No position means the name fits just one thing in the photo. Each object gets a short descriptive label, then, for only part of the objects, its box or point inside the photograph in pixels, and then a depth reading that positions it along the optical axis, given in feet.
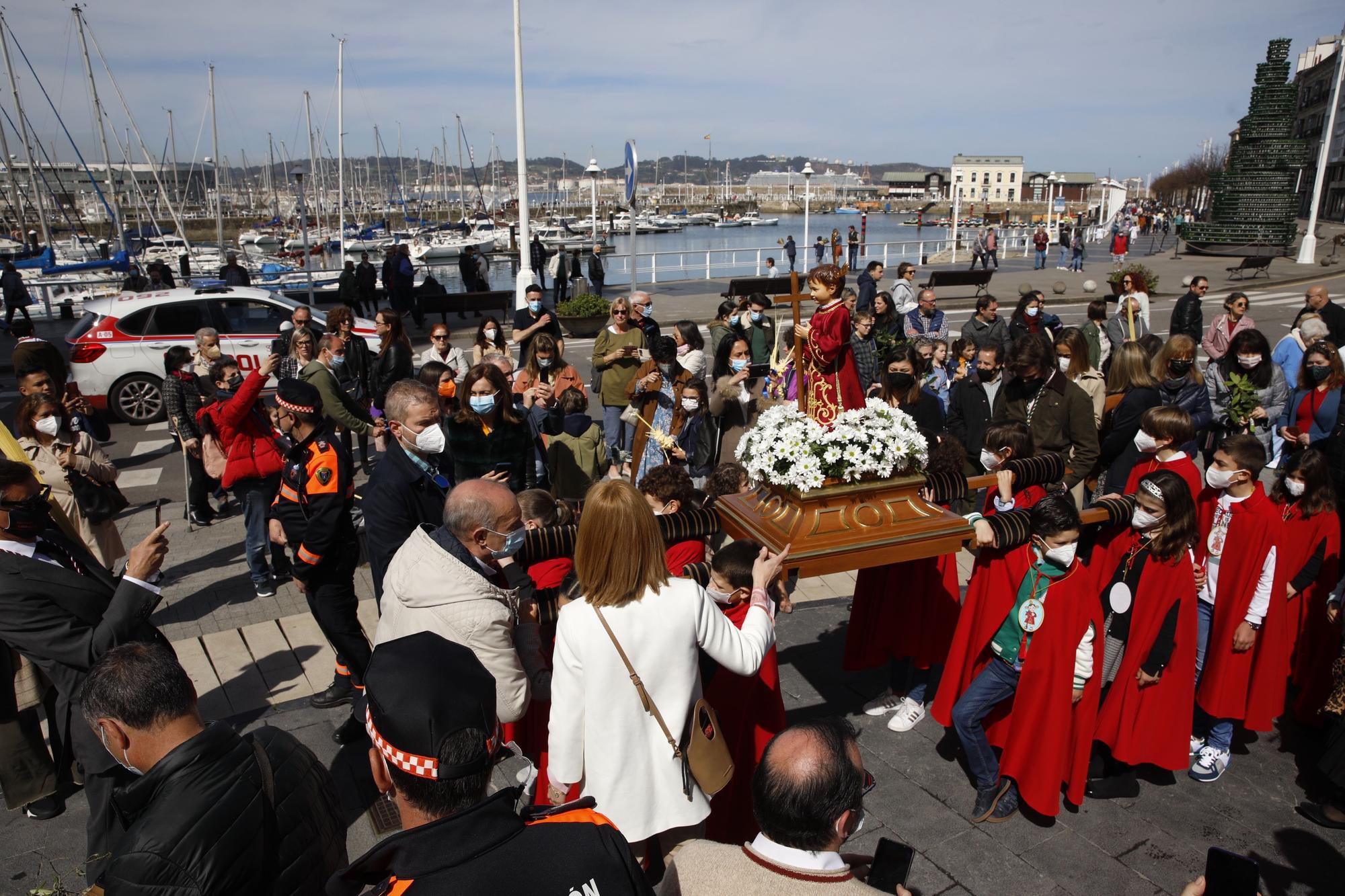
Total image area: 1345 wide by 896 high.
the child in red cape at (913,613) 16.02
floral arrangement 12.25
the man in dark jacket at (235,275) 71.41
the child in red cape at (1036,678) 13.16
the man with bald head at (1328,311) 32.45
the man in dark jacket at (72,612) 11.61
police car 41.34
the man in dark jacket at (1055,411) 21.70
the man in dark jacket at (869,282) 43.65
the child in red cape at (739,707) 11.93
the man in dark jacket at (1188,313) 39.27
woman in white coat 9.60
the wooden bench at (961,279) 75.72
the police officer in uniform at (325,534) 16.24
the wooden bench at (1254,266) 90.38
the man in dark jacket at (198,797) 7.10
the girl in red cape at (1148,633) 13.64
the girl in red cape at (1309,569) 15.67
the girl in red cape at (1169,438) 16.47
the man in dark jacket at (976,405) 24.56
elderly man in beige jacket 10.66
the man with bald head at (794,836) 6.98
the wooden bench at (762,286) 66.23
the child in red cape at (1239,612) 15.34
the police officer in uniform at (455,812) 5.55
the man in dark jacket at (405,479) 15.49
